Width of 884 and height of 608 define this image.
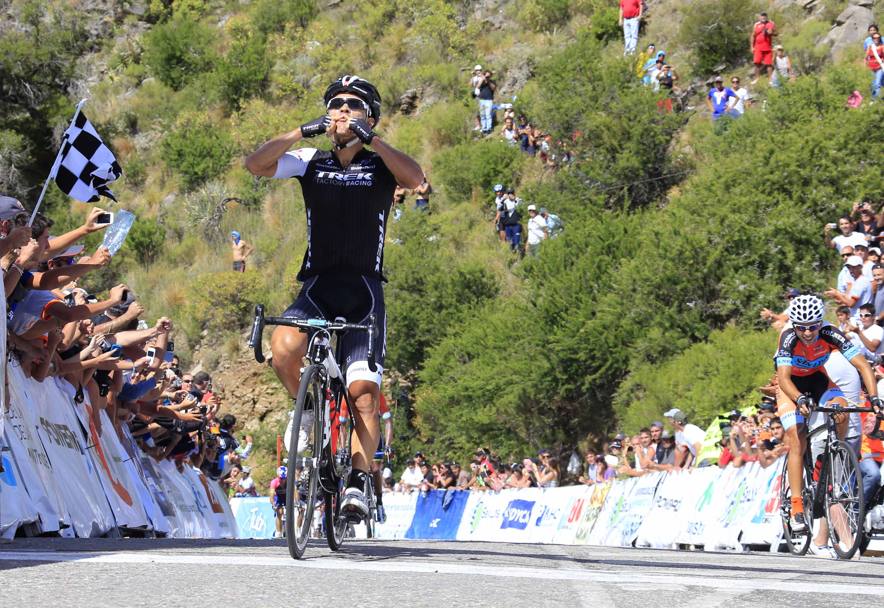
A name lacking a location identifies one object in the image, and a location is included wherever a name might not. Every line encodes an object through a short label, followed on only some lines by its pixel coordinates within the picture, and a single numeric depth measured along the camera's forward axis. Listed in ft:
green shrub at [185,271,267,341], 209.77
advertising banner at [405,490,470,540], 90.12
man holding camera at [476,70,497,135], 192.76
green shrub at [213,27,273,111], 283.79
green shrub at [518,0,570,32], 250.57
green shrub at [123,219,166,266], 237.86
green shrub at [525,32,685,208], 183.01
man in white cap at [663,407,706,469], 68.90
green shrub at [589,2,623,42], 231.91
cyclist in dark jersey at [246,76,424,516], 28.55
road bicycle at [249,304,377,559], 25.91
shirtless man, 185.48
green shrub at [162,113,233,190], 257.96
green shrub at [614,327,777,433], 111.65
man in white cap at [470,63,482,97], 190.91
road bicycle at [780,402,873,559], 37.11
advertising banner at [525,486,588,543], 72.64
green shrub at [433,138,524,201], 205.87
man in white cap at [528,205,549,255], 165.27
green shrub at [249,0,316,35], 303.89
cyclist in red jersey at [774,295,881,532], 38.37
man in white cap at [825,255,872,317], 67.92
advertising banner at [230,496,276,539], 107.96
